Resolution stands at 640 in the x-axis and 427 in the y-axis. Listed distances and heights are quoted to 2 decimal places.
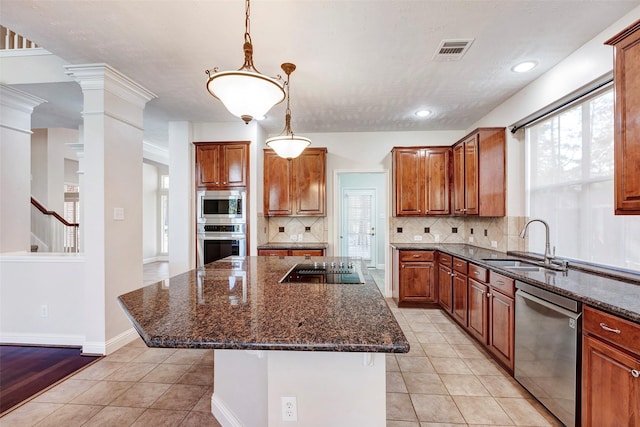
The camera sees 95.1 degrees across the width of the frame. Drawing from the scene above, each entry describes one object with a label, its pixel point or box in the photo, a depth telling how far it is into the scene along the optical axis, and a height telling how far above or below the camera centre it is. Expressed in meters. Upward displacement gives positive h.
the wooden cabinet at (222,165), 4.19 +0.73
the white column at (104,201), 2.76 +0.14
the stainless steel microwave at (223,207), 4.18 +0.12
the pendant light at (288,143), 2.59 +0.66
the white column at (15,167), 3.05 +0.52
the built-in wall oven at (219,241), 4.16 -0.36
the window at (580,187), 2.18 +0.25
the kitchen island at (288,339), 1.01 -0.43
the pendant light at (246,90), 1.43 +0.65
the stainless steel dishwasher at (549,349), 1.68 -0.86
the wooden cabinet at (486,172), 3.42 +0.52
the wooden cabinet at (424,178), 4.36 +0.56
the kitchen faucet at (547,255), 2.51 -0.34
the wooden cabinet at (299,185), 4.51 +0.47
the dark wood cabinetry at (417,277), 4.07 -0.85
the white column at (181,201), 4.18 +0.21
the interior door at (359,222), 7.30 -0.17
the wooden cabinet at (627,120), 1.55 +0.53
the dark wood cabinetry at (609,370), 1.33 -0.76
